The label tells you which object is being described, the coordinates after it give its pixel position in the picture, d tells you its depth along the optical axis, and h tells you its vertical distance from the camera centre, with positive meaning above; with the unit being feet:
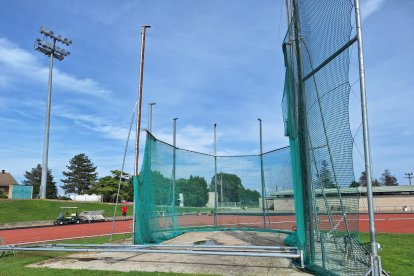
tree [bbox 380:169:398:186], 330.95 +9.83
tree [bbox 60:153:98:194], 233.14 +11.95
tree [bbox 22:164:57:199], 210.79 +7.77
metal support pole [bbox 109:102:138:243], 29.35 +5.75
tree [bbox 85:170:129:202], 174.39 +1.39
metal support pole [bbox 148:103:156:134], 32.79 +8.10
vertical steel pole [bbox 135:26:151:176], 29.19 +9.92
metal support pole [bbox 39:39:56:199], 118.11 +15.10
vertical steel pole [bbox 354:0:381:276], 12.41 +2.20
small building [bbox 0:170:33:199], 110.67 -0.35
